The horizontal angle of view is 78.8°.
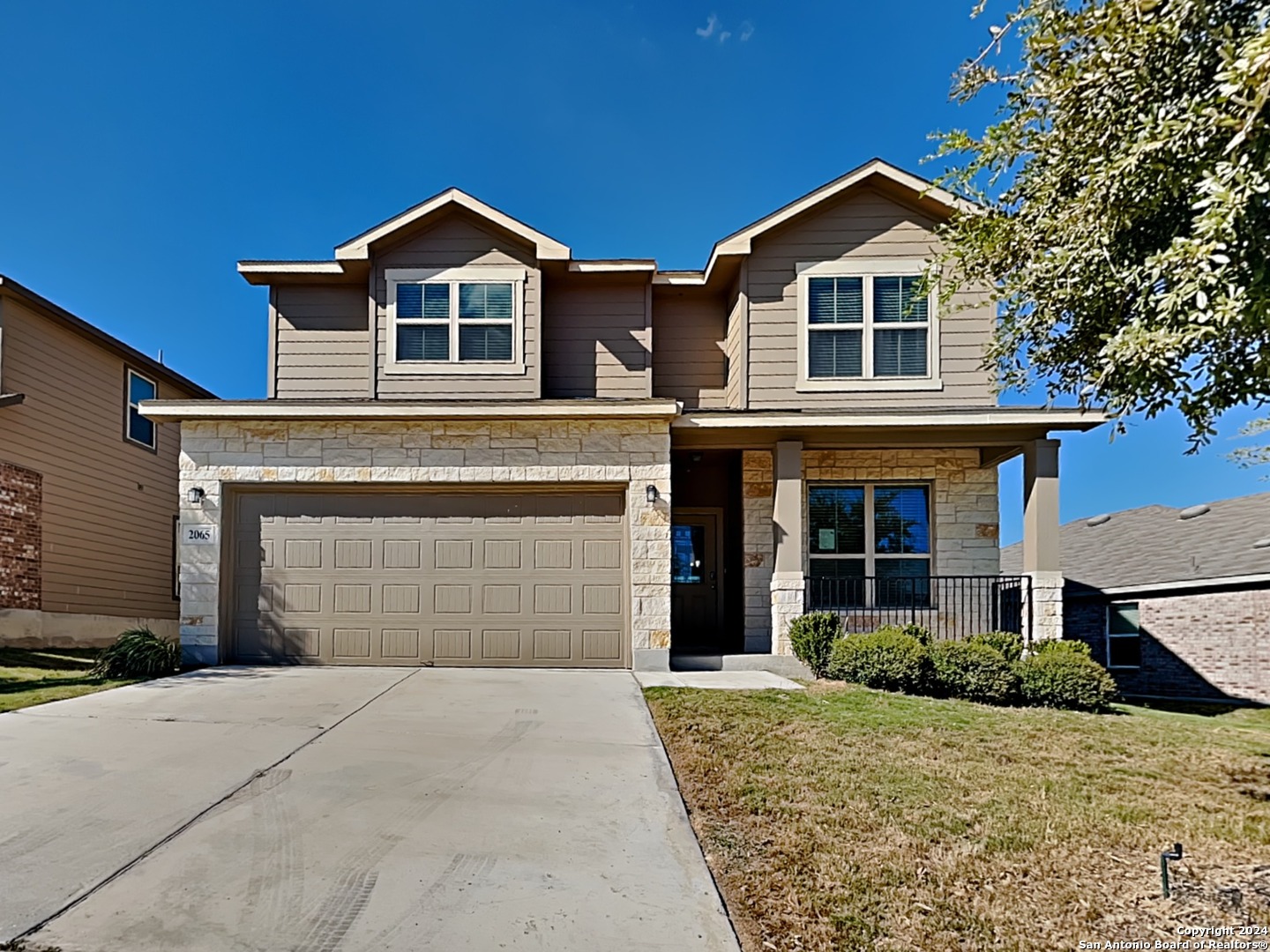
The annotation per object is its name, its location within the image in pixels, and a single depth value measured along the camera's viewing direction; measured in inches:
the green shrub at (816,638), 394.9
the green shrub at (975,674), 345.7
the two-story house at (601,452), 397.1
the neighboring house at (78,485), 490.9
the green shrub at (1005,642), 366.4
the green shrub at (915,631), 376.2
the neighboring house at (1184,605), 525.0
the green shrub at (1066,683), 341.4
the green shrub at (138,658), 349.7
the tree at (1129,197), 156.1
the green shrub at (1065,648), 359.3
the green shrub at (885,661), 354.0
